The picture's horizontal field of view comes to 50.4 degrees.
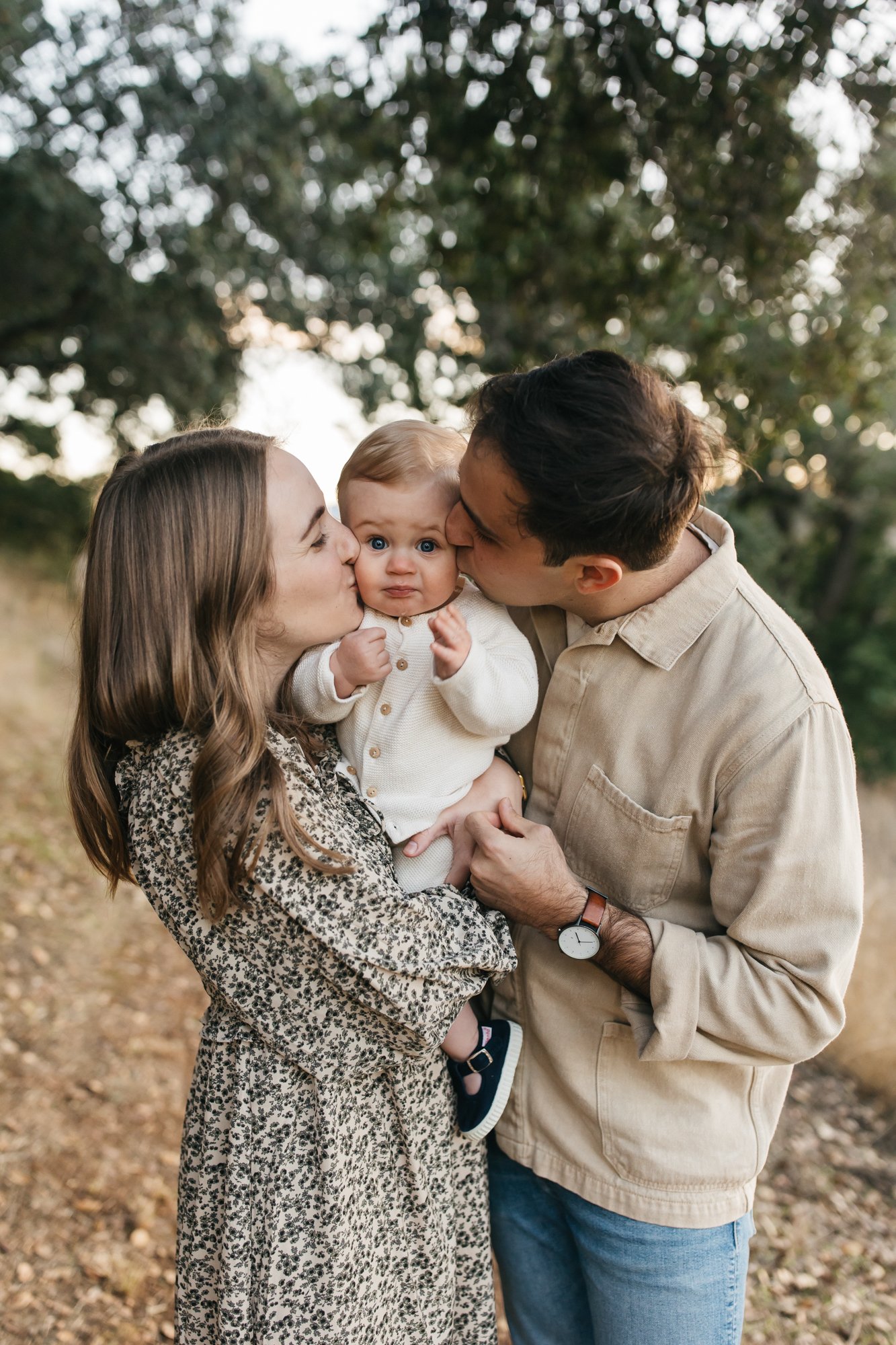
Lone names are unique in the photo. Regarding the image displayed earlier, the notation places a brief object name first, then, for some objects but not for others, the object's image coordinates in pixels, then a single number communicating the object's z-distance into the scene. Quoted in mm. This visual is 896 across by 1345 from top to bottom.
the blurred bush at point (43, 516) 18859
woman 1654
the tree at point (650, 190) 3488
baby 1977
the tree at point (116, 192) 8391
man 1681
